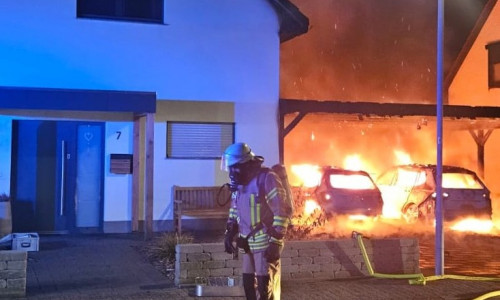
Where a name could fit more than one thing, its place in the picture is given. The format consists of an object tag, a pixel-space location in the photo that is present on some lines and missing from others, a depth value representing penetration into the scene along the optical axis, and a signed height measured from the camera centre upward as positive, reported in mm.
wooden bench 13352 -625
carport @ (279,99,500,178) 15062 +1580
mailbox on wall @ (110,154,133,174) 13664 +213
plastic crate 10883 -1164
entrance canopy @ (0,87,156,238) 12312 +1273
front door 13297 -97
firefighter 6219 -413
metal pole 9086 +313
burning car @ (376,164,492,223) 14805 -446
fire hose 8867 -1418
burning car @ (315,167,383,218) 14741 -455
